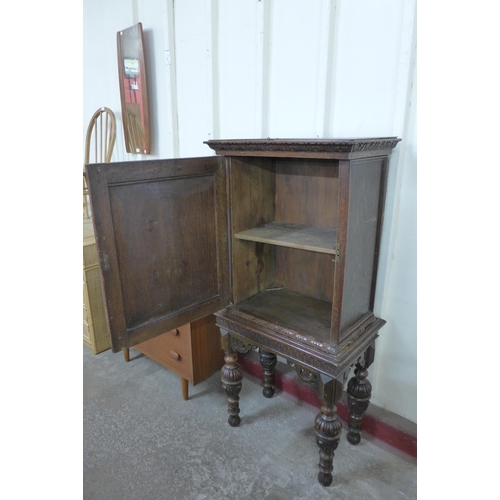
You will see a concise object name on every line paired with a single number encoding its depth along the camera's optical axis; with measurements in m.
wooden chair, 2.43
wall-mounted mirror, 2.19
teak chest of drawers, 1.88
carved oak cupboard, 1.14
